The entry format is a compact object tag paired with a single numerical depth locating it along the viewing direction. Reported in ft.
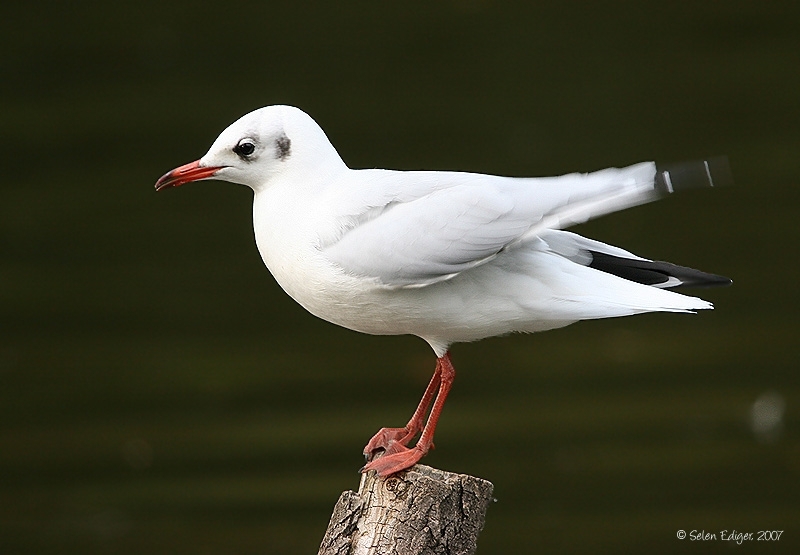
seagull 28.53
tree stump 28.45
